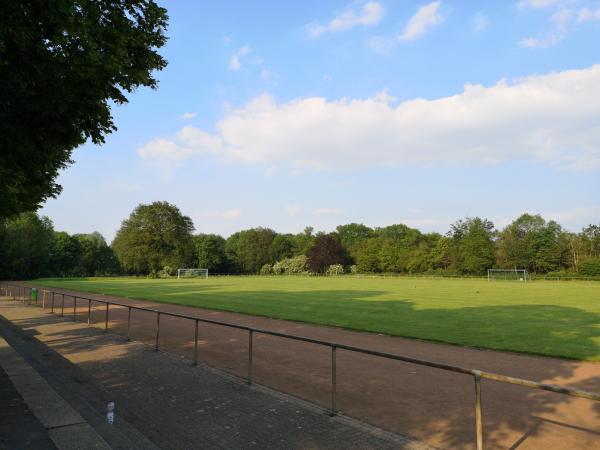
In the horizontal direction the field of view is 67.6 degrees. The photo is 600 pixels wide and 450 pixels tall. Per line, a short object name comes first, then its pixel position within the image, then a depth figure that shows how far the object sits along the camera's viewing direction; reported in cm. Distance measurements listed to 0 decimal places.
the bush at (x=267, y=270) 12356
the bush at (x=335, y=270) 11356
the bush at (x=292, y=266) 11959
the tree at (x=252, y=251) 13350
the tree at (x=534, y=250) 9044
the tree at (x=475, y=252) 9612
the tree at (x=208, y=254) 12031
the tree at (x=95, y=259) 10788
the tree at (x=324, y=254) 11575
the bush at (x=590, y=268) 7412
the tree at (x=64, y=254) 9962
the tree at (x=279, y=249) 13538
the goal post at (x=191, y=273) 9306
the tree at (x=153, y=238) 8106
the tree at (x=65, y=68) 662
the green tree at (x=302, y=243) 13238
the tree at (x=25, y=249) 8138
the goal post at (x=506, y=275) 7819
